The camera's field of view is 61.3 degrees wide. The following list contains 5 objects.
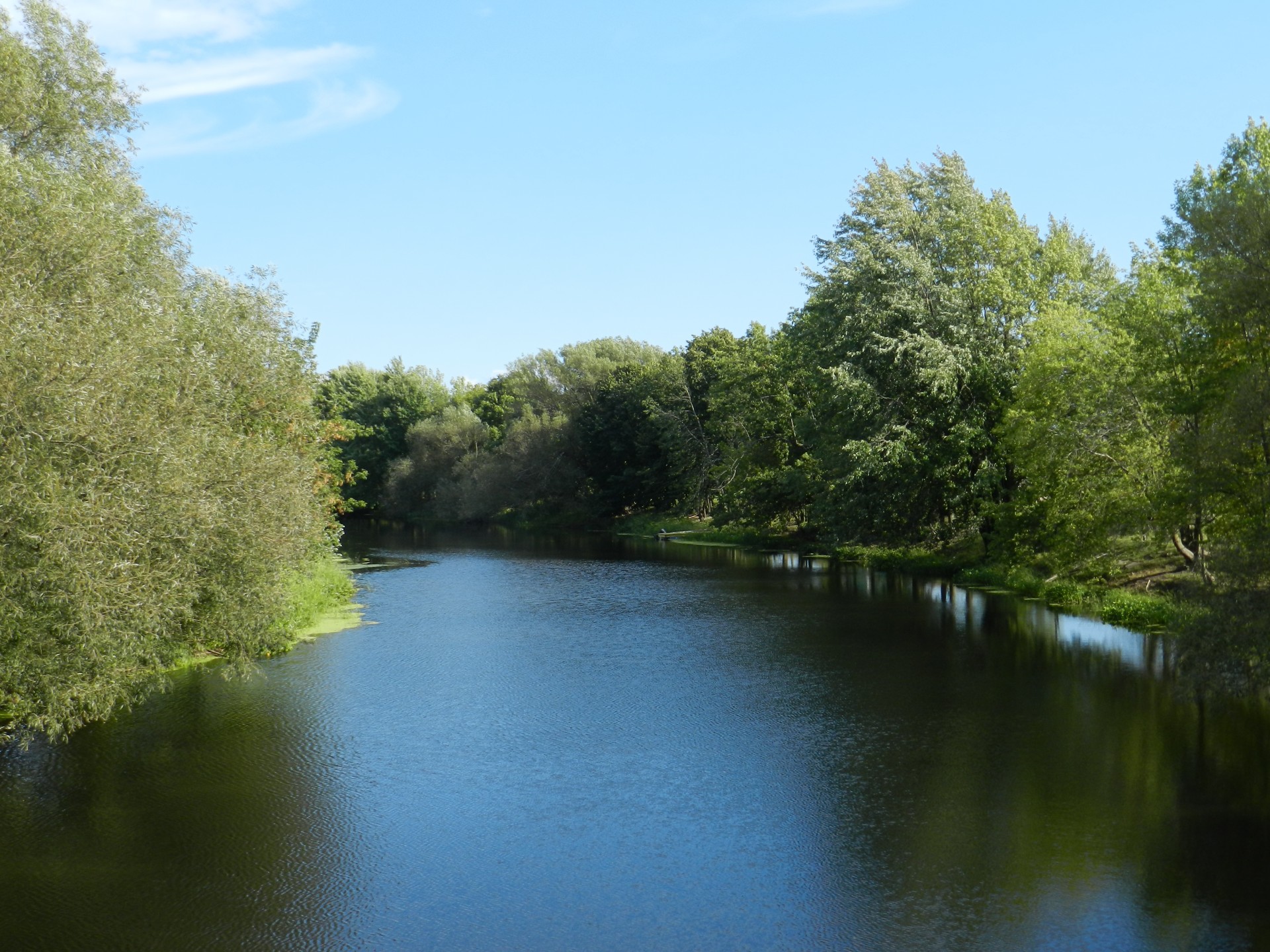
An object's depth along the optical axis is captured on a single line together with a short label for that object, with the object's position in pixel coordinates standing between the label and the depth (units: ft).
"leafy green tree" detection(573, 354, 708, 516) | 223.92
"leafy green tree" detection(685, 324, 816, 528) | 180.04
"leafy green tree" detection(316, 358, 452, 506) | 315.58
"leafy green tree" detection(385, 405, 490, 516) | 294.05
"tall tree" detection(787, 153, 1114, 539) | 121.39
